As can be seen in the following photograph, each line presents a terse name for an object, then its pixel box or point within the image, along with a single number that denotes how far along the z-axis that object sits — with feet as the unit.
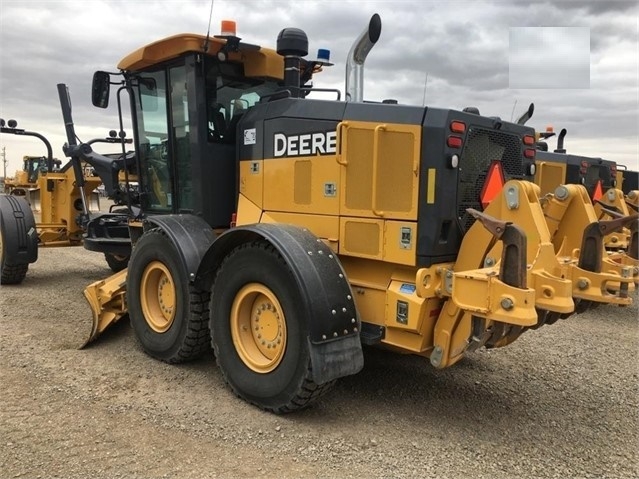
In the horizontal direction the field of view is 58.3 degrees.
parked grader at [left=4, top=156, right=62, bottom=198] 59.67
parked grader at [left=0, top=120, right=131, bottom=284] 25.70
